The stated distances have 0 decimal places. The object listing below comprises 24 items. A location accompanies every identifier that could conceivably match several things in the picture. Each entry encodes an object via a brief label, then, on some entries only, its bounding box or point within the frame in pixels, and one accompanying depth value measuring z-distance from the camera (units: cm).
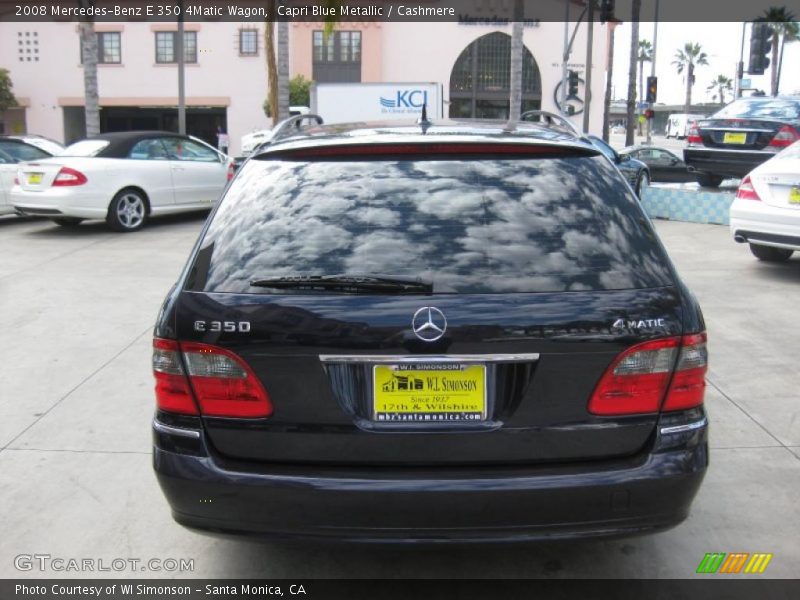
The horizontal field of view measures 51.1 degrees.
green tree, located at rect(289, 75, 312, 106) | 3991
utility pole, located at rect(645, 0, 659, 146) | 3670
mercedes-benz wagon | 254
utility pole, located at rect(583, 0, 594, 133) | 3390
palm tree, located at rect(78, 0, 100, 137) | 2120
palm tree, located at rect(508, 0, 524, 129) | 2215
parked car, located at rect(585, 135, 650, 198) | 1520
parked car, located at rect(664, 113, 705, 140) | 7279
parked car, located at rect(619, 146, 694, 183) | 2361
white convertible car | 1177
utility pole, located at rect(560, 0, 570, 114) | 3061
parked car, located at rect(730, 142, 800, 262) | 811
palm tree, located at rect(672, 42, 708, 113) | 10950
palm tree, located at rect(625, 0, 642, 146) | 3052
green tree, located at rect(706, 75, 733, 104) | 11951
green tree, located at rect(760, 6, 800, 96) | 4900
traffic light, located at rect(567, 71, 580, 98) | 2870
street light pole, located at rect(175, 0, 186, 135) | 2846
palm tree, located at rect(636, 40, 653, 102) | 10006
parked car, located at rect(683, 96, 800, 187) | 1439
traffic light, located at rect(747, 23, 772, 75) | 2744
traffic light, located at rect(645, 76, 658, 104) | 3158
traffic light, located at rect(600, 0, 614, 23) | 2150
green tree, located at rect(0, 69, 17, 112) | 4120
